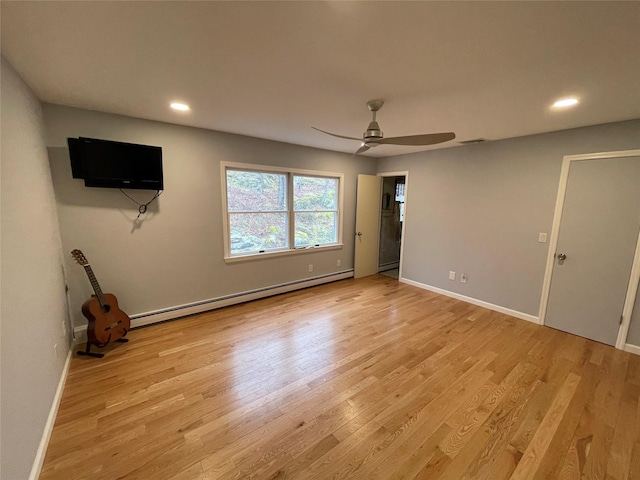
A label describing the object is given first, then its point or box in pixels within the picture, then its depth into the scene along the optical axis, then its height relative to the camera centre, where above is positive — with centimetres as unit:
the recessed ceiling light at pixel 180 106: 236 +89
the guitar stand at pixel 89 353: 242 -149
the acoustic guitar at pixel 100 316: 242 -116
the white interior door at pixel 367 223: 493 -43
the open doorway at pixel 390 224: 571 -51
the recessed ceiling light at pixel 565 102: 209 +87
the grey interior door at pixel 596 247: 262 -46
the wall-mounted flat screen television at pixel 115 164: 243 +36
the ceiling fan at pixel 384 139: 215 +56
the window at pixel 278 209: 359 -14
